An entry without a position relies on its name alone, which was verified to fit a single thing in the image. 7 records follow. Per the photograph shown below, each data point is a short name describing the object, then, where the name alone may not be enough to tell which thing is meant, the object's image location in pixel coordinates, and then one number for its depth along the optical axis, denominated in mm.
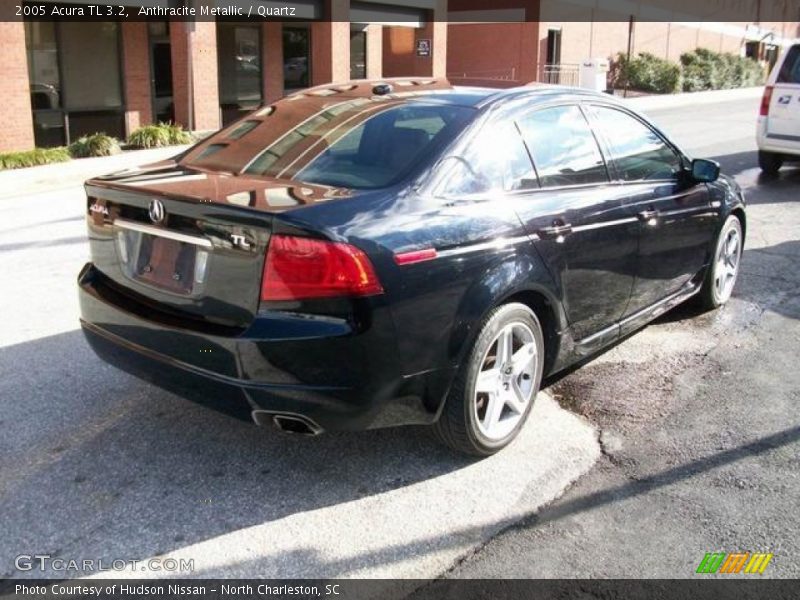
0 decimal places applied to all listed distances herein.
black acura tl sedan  3154
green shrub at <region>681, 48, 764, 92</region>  36688
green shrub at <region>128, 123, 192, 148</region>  16141
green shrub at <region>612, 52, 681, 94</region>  34500
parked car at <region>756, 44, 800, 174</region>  11398
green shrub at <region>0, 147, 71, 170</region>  13547
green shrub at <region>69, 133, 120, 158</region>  15008
